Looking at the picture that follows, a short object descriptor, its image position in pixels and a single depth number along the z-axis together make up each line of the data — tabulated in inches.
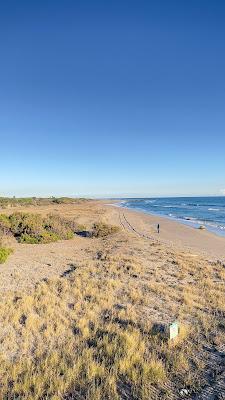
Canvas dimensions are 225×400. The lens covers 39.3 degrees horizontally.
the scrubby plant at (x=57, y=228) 924.2
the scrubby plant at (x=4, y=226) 875.6
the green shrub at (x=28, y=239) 821.9
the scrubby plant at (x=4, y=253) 585.6
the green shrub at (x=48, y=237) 841.5
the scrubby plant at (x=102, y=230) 1005.2
